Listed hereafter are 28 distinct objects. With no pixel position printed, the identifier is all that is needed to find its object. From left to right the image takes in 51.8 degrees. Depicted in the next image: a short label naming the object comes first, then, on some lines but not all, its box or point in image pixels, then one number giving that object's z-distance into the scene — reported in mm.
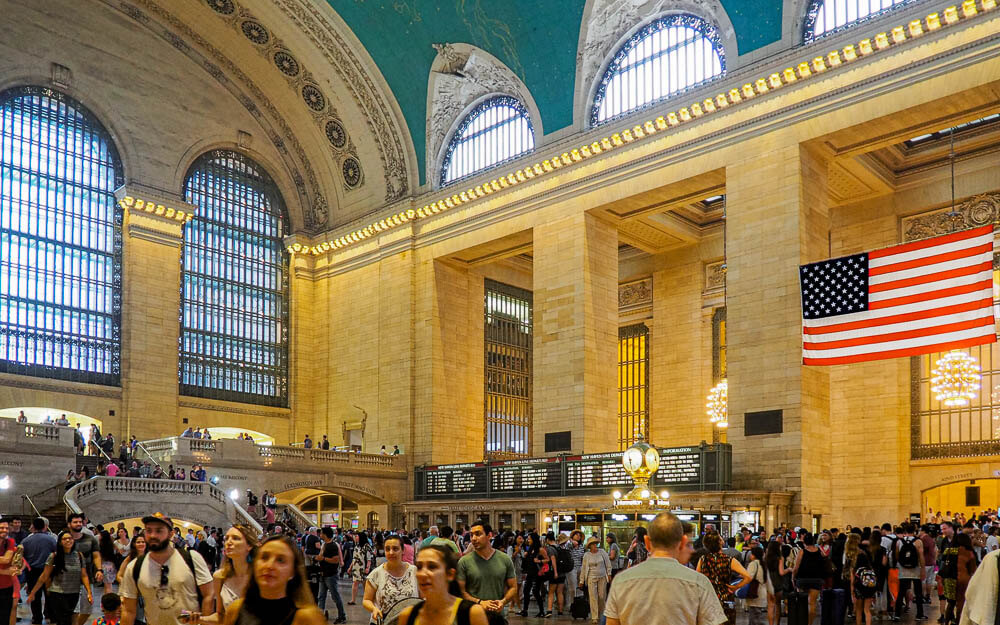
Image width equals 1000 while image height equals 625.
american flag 18464
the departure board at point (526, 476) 26688
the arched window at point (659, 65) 25766
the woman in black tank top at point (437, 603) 4312
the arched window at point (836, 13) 22469
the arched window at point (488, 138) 30891
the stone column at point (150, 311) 32938
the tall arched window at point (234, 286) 35406
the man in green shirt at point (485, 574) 7289
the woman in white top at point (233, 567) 6289
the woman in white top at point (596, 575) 14259
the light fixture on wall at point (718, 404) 27125
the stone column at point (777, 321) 22484
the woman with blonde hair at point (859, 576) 12820
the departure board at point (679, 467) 23631
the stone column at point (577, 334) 27266
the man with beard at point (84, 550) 10195
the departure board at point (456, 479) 28938
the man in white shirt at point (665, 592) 4770
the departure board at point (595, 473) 24812
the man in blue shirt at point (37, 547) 10930
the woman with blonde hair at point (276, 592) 4121
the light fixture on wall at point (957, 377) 22906
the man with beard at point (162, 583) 6367
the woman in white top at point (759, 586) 11227
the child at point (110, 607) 7008
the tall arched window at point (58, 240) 31141
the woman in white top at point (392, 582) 6539
